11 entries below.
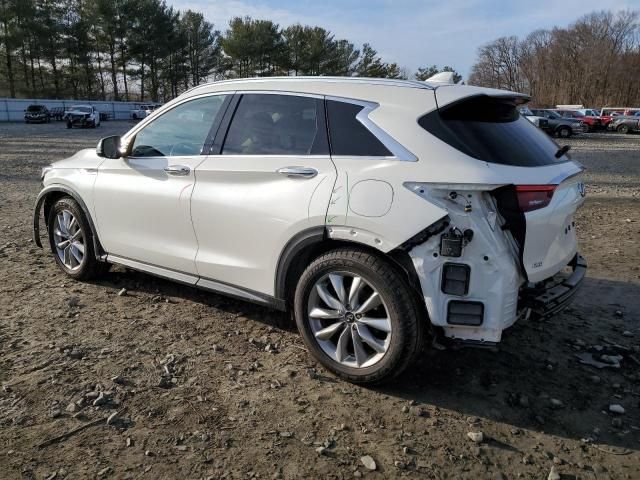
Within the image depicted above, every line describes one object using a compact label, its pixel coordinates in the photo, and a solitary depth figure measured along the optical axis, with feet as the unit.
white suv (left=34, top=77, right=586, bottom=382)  9.64
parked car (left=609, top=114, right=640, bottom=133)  119.44
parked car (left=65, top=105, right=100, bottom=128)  111.75
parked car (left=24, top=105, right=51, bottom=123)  129.08
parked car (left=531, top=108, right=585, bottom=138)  101.86
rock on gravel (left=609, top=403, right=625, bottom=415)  10.30
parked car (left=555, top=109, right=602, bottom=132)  119.85
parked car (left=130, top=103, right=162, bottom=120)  160.99
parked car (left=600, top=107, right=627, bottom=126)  123.95
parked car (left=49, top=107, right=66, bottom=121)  142.10
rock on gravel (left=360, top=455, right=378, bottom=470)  8.73
